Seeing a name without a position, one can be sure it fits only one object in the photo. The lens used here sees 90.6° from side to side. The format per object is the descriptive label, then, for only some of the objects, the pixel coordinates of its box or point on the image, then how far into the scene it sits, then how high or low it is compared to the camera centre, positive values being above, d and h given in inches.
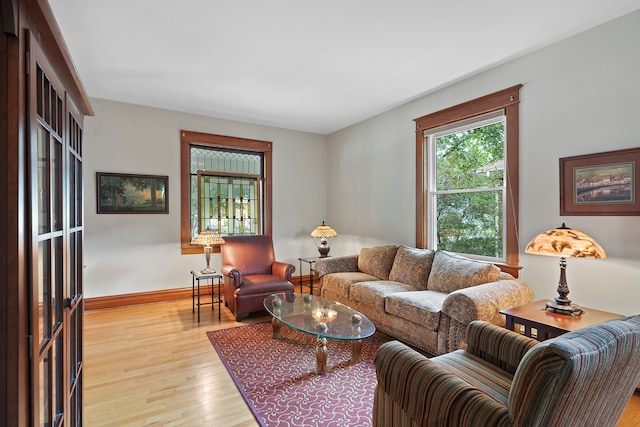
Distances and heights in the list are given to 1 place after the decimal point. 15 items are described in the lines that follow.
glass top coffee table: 93.9 -35.9
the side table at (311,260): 184.9 -29.0
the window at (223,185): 184.1 +17.2
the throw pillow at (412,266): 135.6 -24.2
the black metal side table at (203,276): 153.9 -30.6
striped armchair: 39.7 -26.9
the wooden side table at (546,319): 81.7 -29.5
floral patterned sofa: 98.3 -30.9
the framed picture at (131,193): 163.2 +11.1
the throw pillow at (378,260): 155.0 -24.3
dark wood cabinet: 29.7 -0.3
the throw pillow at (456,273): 112.4 -22.9
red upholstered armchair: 147.3 -31.5
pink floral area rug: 79.3 -50.2
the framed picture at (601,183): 91.1 +8.4
